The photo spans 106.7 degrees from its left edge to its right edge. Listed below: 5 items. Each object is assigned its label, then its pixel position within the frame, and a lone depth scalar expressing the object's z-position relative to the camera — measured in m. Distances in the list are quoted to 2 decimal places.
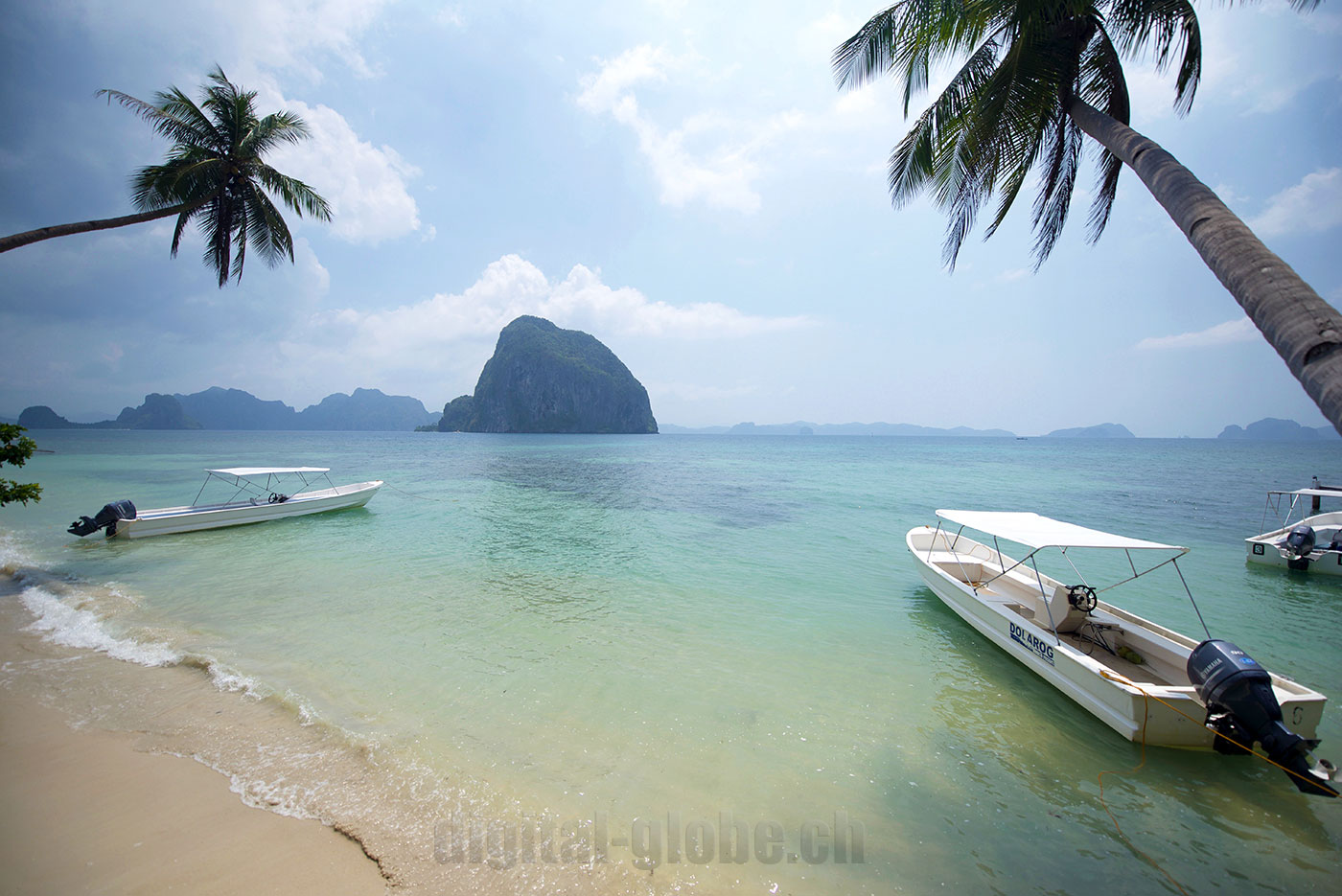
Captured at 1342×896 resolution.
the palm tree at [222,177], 13.01
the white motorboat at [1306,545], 13.00
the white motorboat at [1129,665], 4.82
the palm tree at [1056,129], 3.48
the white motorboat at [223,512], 14.30
